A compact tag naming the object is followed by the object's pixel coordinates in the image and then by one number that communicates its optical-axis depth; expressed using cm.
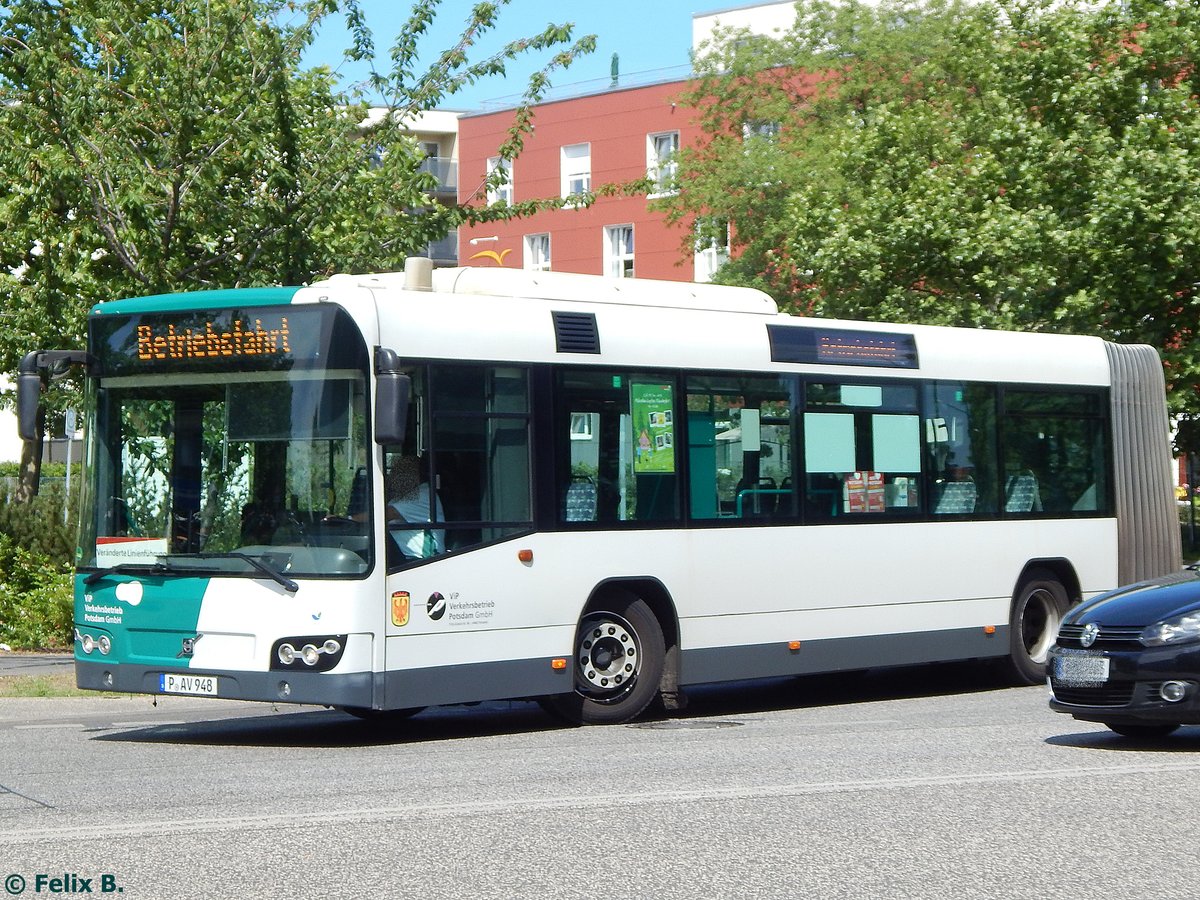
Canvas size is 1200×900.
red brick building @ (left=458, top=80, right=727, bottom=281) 6128
